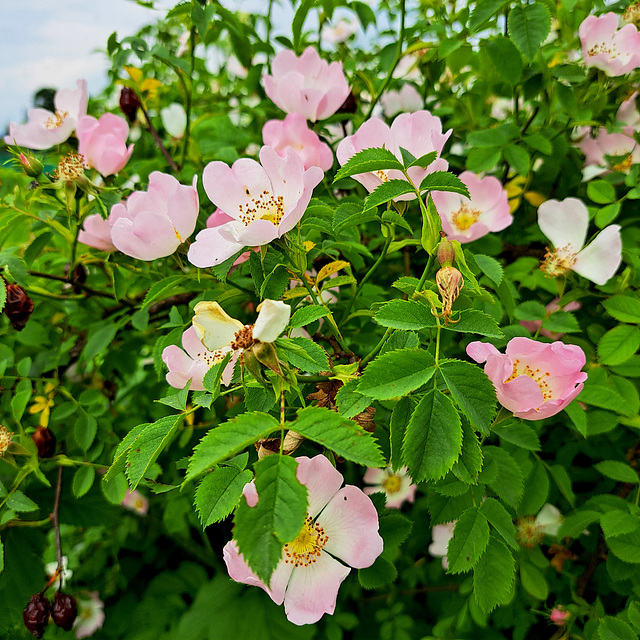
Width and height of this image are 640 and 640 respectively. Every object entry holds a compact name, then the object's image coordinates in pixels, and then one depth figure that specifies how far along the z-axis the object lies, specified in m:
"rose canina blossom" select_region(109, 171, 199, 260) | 0.23
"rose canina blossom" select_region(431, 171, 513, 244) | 0.31
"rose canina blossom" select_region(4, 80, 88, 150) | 0.32
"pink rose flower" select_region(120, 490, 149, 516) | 0.51
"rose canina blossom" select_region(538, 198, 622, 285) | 0.28
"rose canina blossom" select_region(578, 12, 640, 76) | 0.31
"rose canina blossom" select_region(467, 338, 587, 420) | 0.20
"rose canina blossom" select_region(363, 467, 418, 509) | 0.40
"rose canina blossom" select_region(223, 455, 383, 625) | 0.20
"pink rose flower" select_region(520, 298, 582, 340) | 0.31
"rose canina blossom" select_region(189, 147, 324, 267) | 0.20
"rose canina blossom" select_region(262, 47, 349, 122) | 0.30
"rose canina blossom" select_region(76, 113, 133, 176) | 0.30
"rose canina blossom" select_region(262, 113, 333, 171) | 0.28
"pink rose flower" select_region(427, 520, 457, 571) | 0.34
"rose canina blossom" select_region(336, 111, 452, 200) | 0.23
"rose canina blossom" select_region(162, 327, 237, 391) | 0.21
